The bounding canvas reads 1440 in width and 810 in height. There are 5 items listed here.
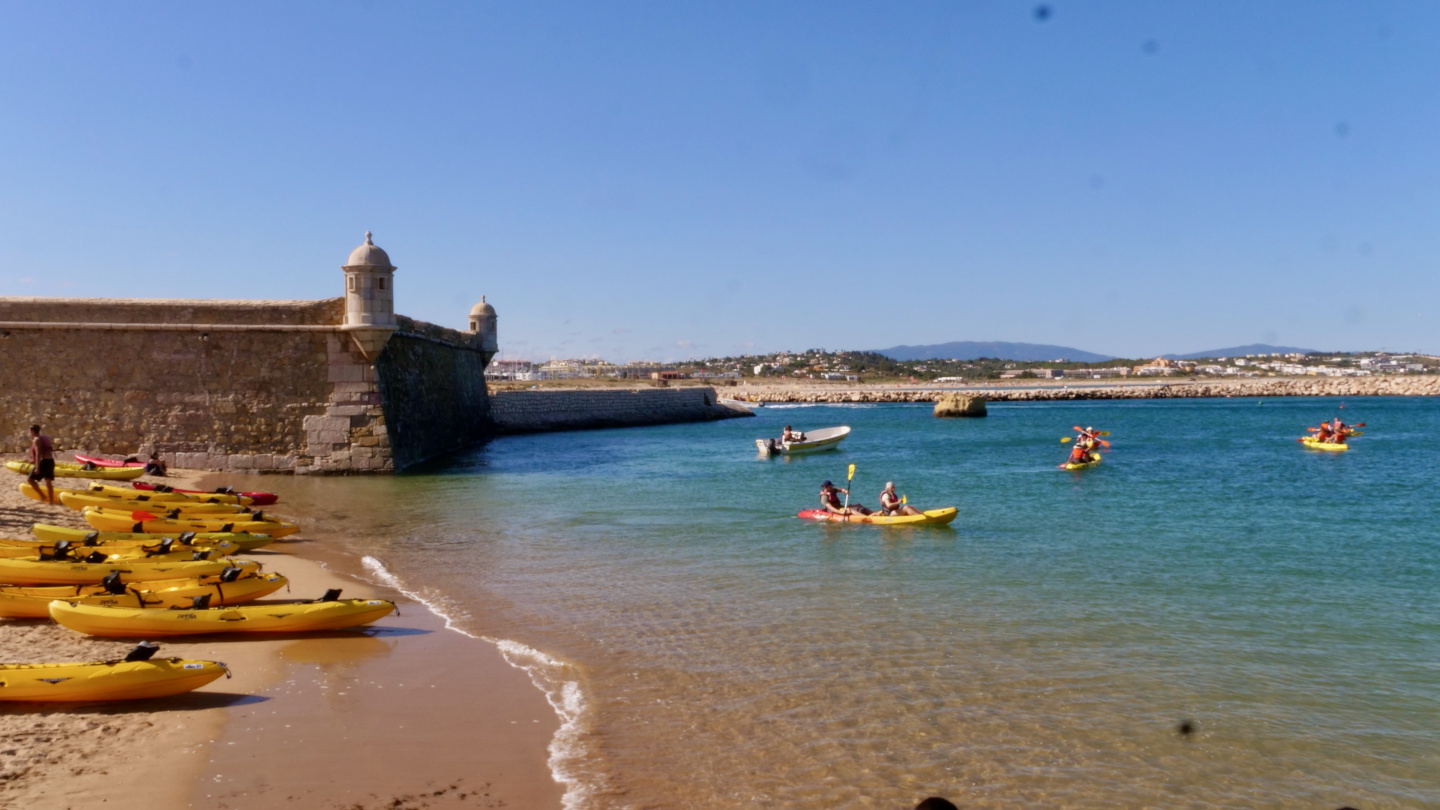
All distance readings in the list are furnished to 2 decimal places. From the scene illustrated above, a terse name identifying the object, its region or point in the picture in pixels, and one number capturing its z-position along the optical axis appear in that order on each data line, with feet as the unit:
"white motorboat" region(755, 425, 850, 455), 101.40
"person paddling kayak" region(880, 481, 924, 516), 52.60
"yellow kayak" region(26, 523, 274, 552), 34.24
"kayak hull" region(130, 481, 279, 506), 52.80
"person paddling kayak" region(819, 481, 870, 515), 54.24
